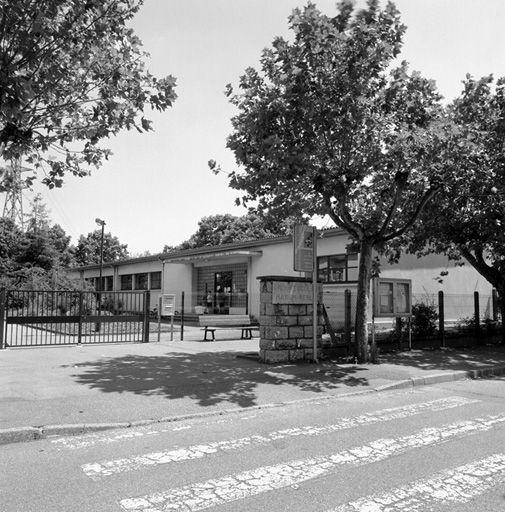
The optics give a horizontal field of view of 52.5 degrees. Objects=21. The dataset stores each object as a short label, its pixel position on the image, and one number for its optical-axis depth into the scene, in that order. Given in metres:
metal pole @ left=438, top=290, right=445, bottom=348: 16.34
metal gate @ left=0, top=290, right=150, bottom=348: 14.01
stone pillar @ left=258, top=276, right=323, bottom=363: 11.83
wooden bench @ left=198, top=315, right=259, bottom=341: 18.36
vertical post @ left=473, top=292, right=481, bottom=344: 17.72
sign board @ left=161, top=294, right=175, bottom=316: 17.69
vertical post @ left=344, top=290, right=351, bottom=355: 13.19
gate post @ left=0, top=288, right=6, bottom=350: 13.49
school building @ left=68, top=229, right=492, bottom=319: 23.16
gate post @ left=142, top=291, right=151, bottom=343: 16.22
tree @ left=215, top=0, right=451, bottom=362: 10.12
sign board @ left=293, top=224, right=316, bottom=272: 11.92
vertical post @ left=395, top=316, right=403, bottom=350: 15.20
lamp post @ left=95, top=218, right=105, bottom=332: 15.66
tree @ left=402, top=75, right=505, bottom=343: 12.75
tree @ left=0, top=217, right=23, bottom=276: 37.19
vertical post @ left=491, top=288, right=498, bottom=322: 20.73
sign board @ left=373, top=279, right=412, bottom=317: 13.95
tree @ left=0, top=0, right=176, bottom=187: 7.35
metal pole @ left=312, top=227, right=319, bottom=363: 12.05
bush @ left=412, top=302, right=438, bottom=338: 16.36
